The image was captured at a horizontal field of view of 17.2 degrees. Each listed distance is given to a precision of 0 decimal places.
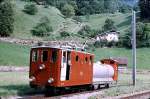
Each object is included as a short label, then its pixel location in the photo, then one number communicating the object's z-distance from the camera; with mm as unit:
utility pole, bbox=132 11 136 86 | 45250
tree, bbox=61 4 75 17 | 153138
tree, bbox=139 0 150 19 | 140950
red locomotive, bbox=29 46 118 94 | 31203
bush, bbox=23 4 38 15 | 124812
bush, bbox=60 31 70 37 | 110012
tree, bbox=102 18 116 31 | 129000
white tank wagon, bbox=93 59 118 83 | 41062
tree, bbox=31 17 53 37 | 109812
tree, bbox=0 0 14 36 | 99000
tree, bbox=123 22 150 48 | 111088
